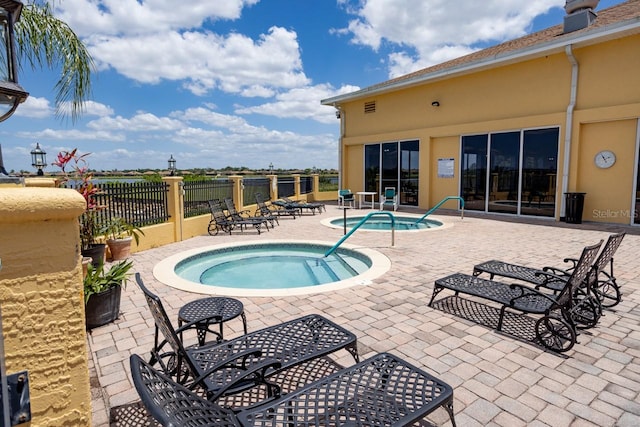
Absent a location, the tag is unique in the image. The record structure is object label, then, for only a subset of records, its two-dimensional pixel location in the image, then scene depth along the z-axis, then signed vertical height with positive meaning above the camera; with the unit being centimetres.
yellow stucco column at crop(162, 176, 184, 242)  920 -61
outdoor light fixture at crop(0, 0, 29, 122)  127 +43
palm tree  529 +203
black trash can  1101 -88
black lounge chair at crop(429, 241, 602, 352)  348 -130
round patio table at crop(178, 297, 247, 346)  316 -124
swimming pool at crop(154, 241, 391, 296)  607 -177
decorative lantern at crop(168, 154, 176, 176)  1058 +49
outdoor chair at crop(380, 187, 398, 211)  1564 -82
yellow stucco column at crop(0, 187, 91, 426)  132 -45
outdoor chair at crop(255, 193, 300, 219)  1252 -114
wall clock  1077 +59
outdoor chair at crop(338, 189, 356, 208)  1641 -85
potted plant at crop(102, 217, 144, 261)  727 -113
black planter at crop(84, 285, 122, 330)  393 -140
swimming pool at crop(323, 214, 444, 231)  1230 -152
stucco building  1058 +193
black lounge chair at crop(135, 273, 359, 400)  225 -125
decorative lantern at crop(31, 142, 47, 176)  768 +53
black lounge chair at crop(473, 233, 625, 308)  411 -124
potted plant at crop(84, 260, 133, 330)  393 -125
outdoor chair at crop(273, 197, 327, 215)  1381 -96
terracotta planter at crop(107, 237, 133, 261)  725 -133
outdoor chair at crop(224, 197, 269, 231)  1044 -112
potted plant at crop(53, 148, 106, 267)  636 -7
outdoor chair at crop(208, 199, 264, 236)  1035 -117
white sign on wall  1480 +48
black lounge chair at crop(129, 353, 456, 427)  158 -124
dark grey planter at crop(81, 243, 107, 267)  634 -125
